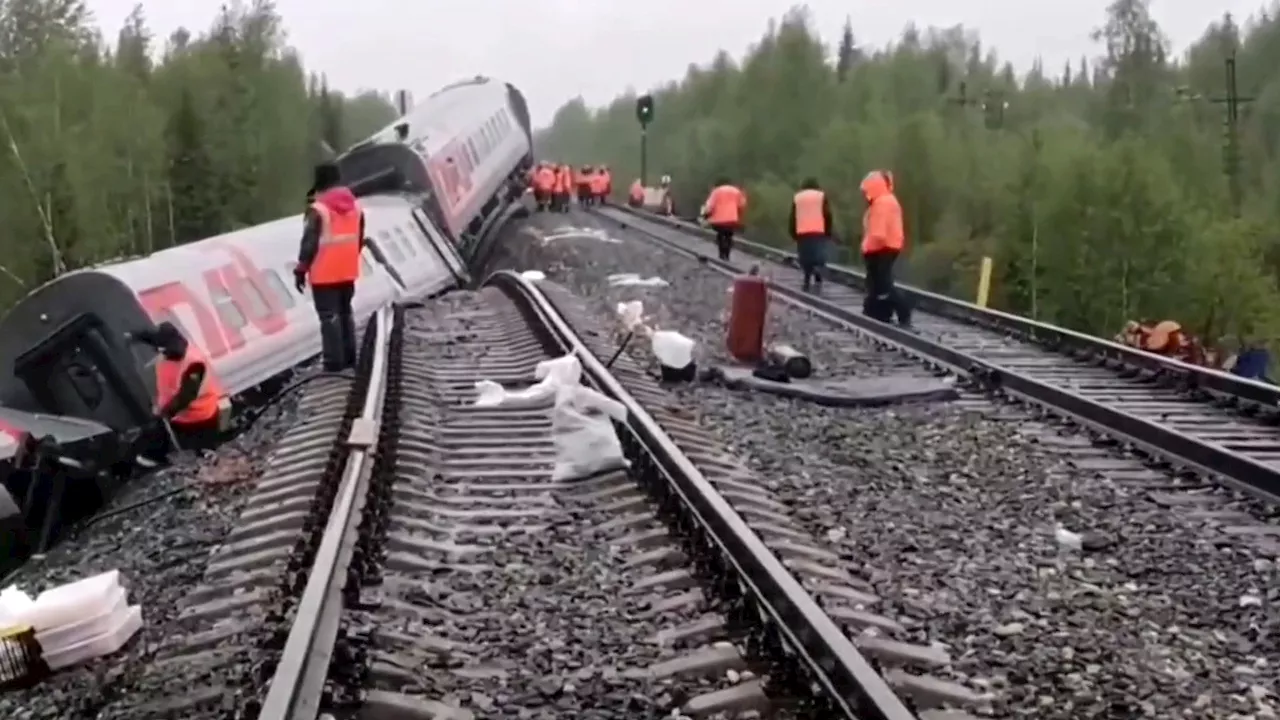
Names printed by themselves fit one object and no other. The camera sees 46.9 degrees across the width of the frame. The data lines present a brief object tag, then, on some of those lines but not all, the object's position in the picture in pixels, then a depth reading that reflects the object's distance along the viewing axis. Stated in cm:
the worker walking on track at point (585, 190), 4622
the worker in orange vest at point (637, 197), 4825
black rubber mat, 1026
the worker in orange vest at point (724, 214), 2355
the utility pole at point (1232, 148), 5697
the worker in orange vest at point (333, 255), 1134
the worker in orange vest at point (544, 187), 4088
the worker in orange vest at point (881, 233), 1435
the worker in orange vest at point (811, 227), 1788
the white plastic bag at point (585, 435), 752
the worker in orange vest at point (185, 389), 982
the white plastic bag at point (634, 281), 1903
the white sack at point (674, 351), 1102
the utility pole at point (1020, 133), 5484
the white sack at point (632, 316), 1355
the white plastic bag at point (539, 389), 945
